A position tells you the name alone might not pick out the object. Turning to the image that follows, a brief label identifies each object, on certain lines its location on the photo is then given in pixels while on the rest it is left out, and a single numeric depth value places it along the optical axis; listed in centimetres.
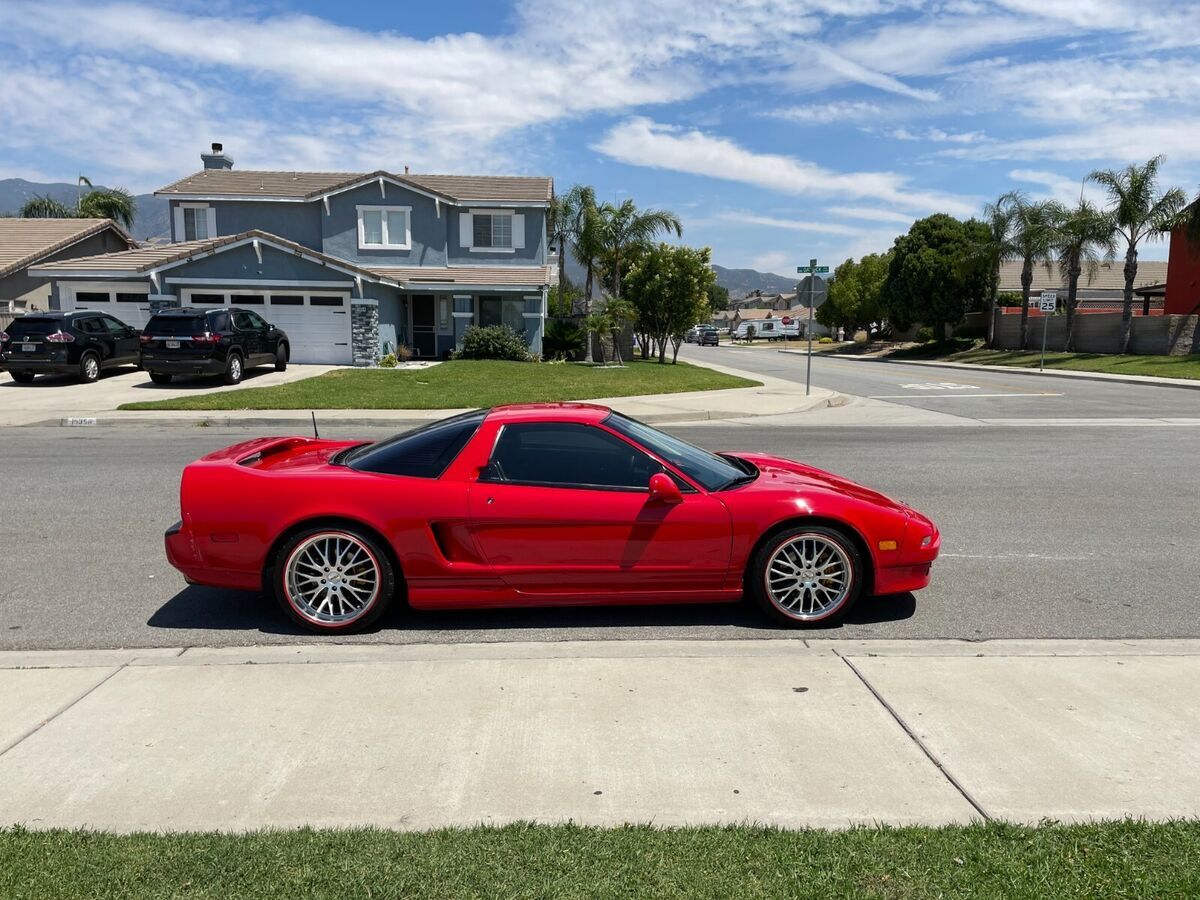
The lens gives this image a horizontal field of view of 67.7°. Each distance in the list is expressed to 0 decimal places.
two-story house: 2928
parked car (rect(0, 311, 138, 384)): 2106
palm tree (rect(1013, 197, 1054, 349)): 4291
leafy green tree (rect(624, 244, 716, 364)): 3453
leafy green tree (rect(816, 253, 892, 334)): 6612
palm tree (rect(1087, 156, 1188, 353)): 3728
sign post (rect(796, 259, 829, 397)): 2152
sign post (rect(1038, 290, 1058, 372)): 3322
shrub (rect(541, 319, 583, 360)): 3419
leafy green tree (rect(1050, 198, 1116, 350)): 3994
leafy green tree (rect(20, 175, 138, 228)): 5972
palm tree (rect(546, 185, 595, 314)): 3978
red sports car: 505
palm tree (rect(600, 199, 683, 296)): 3816
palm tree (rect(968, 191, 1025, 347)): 4578
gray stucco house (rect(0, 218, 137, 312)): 3328
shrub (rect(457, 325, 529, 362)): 3075
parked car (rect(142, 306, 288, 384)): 2080
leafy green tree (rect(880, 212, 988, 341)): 5003
